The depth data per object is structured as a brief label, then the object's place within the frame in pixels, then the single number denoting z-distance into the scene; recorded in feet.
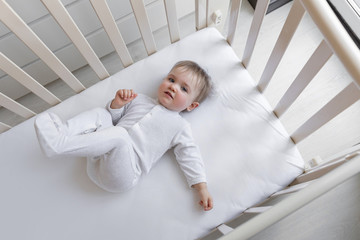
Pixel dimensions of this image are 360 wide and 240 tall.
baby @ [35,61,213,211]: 2.52
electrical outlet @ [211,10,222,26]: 3.39
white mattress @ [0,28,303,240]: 2.68
